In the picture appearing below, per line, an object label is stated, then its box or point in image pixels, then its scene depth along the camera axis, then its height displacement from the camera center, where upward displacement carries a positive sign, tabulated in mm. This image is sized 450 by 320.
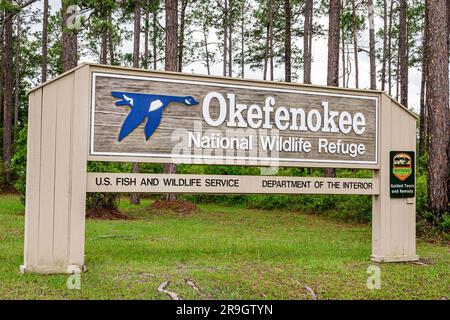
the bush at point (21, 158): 16734 +242
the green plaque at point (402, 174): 9023 -82
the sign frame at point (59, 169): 7137 -36
